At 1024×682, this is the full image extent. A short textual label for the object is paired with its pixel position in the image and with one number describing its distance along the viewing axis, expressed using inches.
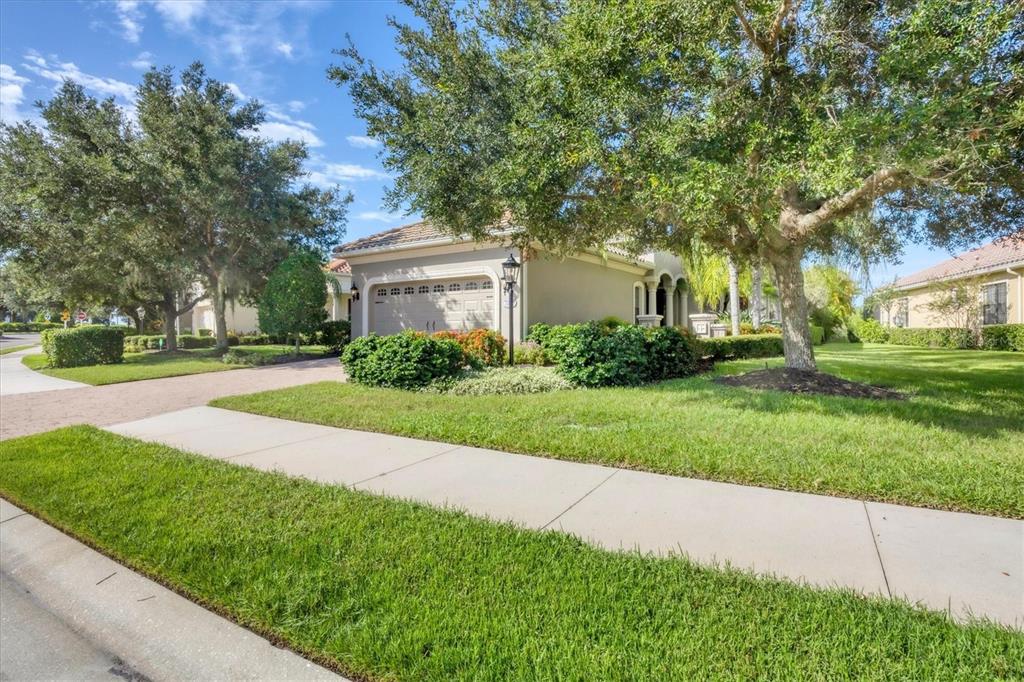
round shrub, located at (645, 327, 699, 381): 392.8
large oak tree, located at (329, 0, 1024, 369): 179.6
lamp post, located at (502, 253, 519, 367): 443.2
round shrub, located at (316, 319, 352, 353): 812.6
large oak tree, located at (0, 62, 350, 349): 579.2
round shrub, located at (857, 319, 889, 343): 970.3
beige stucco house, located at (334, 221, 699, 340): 550.6
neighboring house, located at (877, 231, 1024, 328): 687.1
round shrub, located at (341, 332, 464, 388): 369.4
